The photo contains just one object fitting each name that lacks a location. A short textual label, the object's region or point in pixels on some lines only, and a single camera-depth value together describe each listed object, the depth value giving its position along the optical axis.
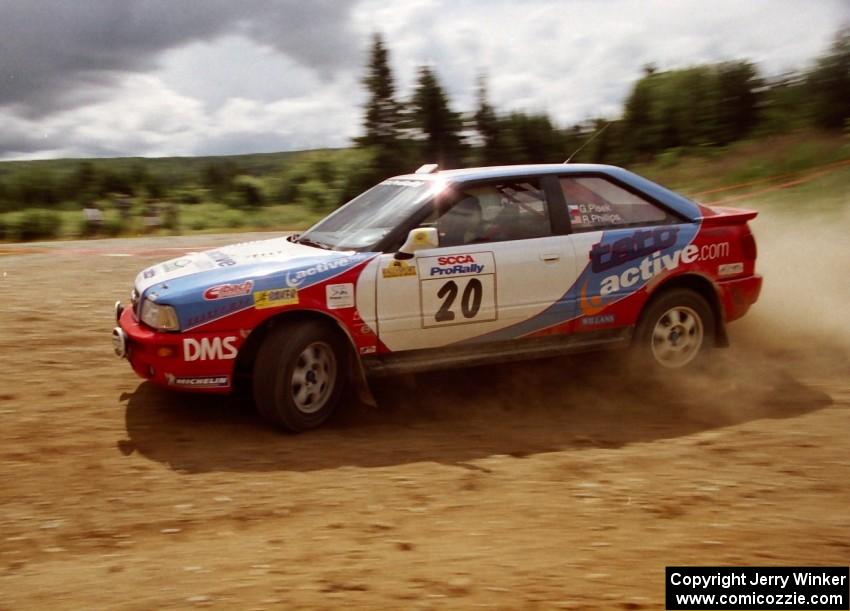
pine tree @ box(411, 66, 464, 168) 45.75
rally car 5.17
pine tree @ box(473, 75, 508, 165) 45.41
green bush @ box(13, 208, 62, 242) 25.84
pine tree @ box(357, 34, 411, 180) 45.78
